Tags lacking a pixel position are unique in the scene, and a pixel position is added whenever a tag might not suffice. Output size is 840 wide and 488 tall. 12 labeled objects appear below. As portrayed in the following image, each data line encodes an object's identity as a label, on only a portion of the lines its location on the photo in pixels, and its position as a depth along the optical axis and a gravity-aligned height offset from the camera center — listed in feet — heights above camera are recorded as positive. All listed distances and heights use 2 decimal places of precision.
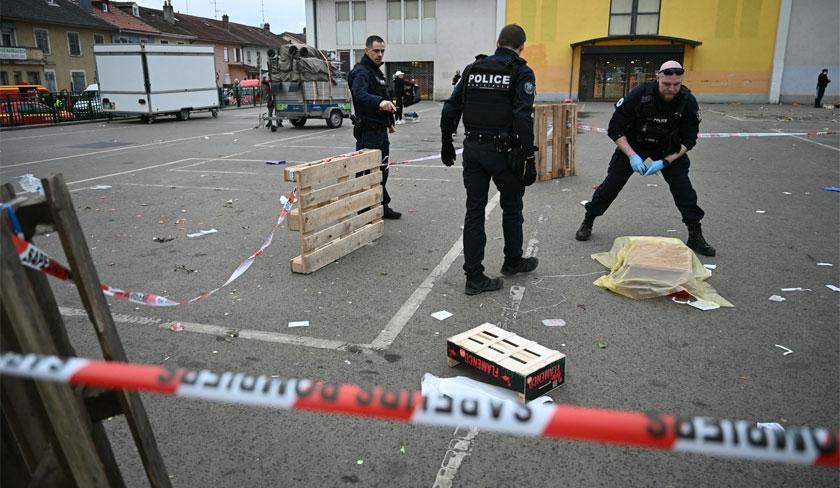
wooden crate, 11.07 -5.17
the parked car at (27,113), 75.72 -1.83
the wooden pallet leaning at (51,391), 5.98 -3.00
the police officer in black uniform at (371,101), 22.41 -0.18
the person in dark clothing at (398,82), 30.94 +1.21
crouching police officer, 19.61 -1.48
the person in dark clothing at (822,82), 99.50 +1.65
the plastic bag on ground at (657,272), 16.07 -4.94
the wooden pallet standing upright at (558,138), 32.89 -2.45
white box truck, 77.51 +2.77
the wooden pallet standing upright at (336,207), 18.04 -3.63
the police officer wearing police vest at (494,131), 15.62 -0.98
